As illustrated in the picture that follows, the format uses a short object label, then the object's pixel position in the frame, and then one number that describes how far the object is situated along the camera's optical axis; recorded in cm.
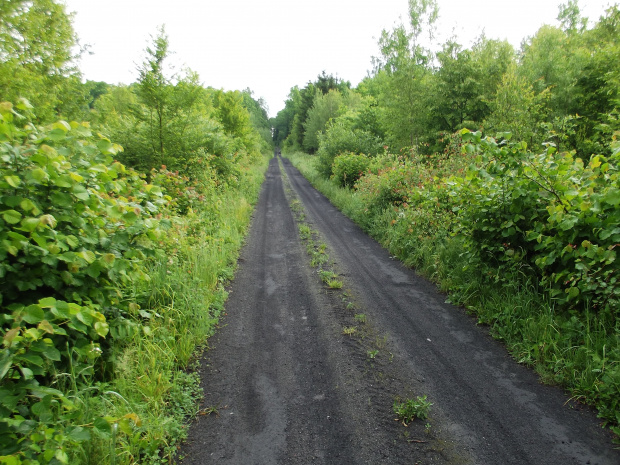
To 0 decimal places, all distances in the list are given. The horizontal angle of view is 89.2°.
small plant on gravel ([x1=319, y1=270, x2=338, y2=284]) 615
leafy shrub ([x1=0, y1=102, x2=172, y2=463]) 192
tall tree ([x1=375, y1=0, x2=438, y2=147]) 1355
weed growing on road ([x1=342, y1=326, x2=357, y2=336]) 440
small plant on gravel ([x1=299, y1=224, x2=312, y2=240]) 922
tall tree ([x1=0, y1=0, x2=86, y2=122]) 632
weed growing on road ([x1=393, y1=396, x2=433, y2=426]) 297
